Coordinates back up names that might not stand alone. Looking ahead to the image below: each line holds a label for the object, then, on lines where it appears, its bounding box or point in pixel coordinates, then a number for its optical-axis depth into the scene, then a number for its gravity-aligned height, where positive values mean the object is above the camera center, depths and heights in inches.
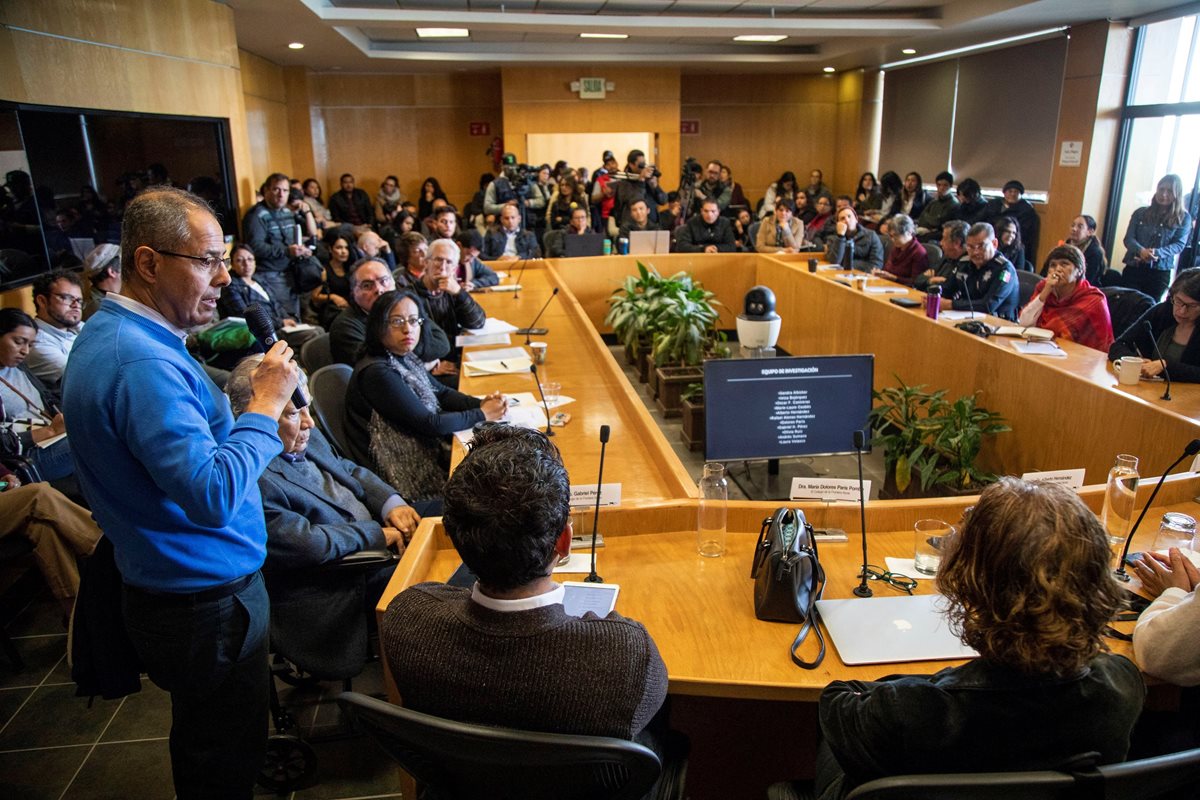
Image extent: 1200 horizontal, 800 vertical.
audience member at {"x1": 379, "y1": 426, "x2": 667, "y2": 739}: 41.8 -24.1
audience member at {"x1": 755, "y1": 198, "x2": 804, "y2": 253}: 287.3 -21.9
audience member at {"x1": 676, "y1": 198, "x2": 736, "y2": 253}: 291.7 -22.2
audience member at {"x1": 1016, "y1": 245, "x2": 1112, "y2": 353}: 156.3 -26.2
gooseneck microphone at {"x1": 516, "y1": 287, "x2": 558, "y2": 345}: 163.0 -31.1
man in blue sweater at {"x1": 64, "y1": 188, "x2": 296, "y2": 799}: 51.6 -19.1
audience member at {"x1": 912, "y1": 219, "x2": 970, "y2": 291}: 199.0 -19.9
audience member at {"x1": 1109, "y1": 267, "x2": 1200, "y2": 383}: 118.3 -24.4
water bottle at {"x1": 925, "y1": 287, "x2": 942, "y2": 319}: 170.4 -27.6
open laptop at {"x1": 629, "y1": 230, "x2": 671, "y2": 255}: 279.3 -23.8
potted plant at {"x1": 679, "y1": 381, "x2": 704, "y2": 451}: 178.9 -53.4
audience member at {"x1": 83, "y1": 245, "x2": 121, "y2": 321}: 149.4 -16.8
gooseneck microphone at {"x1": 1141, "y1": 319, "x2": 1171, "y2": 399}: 111.3 -27.5
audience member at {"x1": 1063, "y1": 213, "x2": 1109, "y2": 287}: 238.2 -22.3
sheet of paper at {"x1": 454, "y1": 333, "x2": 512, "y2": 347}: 161.0 -32.5
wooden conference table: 60.4 -34.0
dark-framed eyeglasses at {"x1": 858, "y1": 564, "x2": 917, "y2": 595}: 67.6 -33.7
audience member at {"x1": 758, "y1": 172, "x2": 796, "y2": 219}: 404.8 -10.7
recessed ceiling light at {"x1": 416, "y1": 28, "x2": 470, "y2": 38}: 322.3 +56.7
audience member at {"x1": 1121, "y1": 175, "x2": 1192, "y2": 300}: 234.5 -20.8
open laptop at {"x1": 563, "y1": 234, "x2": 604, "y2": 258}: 278.7 -23.9
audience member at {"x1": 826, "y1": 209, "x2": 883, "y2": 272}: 247.3 -23.1
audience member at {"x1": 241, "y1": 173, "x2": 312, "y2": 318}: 238.4 -19.0
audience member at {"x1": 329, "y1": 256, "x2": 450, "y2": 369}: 133.0 -24.4
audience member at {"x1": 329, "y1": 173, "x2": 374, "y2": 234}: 390.0 -14.5
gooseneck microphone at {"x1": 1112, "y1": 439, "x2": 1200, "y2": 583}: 67.2 -31.8
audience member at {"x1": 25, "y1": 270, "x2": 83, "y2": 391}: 132.4 -24.0
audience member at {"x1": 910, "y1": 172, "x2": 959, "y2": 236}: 340.8 -15.6
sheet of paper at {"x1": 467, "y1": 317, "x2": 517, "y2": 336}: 167.3 -31.5
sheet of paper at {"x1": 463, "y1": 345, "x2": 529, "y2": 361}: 146.9 -32.4
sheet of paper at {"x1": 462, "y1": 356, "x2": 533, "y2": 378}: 139.5 -32.9
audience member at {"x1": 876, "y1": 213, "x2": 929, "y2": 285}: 230.4 -23.4
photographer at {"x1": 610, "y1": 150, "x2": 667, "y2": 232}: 321.4 -6.1
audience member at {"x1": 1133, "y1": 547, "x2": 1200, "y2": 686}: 53.4 -30.9
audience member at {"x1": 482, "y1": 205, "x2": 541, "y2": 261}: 270.1 -22.9
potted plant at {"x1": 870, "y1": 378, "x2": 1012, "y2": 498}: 132.9 -45.4
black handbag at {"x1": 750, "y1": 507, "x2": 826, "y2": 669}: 61.9 -30.9
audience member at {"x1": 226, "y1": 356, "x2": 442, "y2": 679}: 74.7 -35.1
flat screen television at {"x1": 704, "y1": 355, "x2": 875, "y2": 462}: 109.6 -31.4
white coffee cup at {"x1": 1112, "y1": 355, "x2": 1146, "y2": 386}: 117.0 -28.6
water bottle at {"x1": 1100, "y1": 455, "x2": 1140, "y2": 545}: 72.9 -29.4
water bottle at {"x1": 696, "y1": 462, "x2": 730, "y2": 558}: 75.7 -30.4
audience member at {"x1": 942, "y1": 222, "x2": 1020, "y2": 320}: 180.4 -24.4
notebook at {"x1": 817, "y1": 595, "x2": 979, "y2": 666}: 58.2 -33.6
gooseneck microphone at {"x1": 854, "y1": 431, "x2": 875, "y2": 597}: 66.3 -28.2
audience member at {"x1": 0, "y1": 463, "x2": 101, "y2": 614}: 99.1 -42.1
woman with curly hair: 41.8 -25.9
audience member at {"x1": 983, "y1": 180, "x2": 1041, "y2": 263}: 296.4 -15.3
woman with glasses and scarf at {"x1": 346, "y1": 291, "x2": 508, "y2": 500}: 106.0 -31.1
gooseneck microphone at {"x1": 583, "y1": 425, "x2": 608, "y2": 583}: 68.2 -30.5
